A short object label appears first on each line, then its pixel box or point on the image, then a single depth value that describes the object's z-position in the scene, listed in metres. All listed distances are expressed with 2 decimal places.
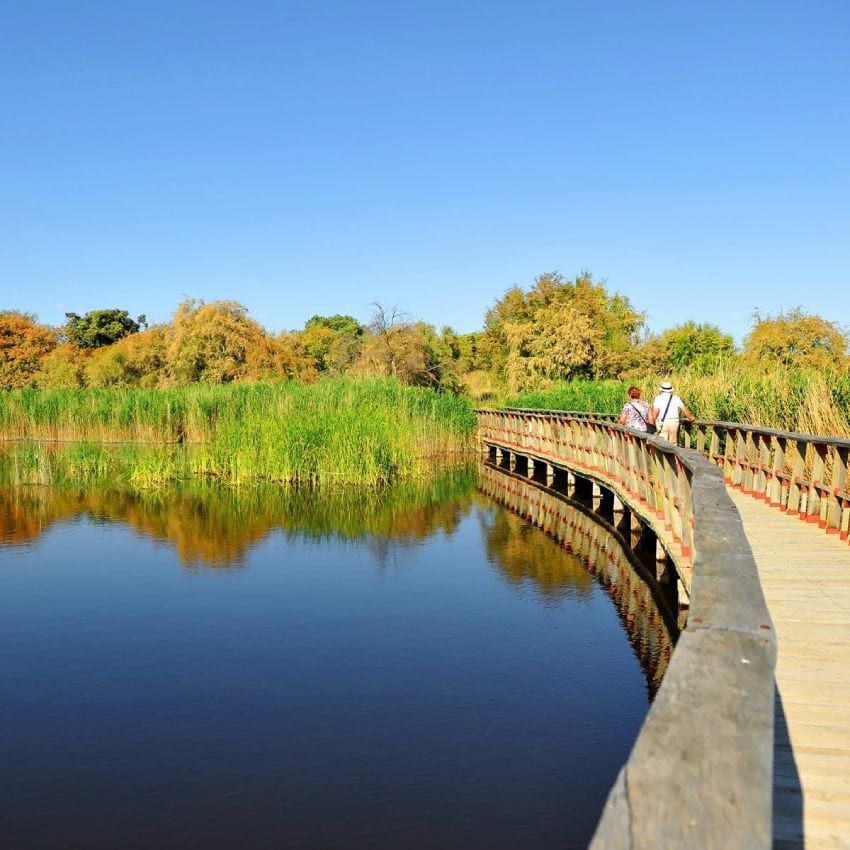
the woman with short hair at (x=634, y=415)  16.20
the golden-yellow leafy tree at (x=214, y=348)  44.94
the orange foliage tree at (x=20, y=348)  56.09
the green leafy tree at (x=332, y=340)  43.75
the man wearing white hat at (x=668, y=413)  15.30
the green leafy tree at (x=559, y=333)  41.75
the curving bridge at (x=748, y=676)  1.68
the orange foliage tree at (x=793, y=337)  37.17
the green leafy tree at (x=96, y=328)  74.81
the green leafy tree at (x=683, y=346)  46.69
